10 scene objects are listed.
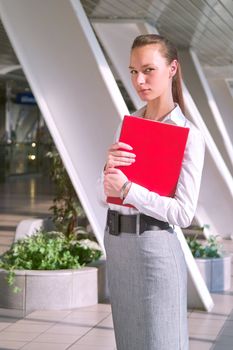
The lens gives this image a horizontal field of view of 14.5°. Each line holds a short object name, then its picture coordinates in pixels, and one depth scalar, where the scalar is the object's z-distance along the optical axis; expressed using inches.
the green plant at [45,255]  374.6
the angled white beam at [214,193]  602.5
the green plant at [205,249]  461.7
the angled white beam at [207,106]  770.2
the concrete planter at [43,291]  358.6
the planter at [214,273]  442.9
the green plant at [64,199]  498.3
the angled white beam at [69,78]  358.0
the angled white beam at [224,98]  1087.0
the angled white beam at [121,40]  602.2
